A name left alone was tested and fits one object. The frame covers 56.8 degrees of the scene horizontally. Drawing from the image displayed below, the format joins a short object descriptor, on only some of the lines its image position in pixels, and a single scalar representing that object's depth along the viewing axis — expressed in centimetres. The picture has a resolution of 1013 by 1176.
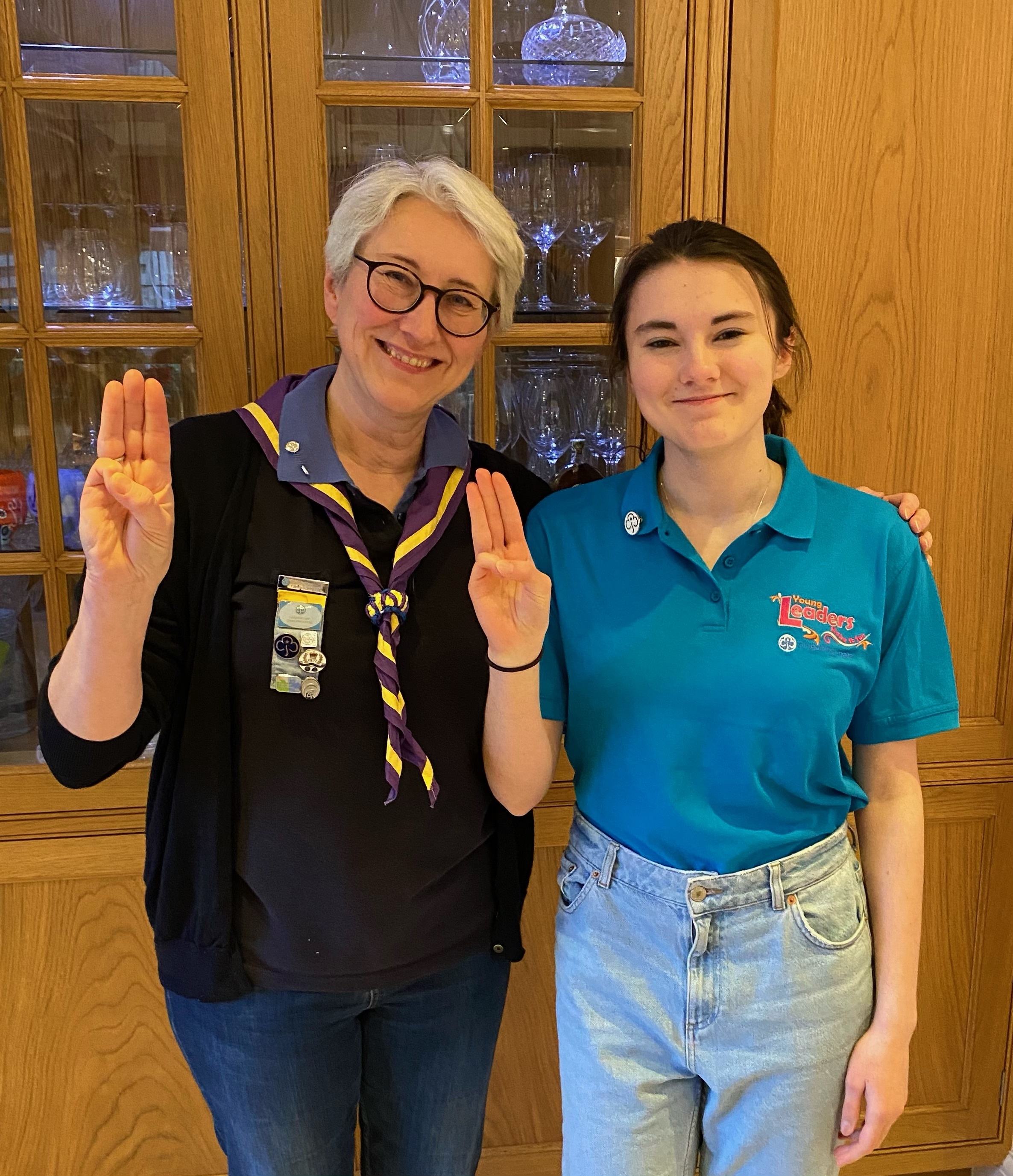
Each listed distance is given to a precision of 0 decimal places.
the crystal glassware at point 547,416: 166
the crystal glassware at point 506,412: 164
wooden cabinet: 146
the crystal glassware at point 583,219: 160
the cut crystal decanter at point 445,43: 151
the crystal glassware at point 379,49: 150
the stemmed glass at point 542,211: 160
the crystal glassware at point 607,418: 167
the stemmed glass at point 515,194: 158
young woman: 106
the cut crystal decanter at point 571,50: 155
